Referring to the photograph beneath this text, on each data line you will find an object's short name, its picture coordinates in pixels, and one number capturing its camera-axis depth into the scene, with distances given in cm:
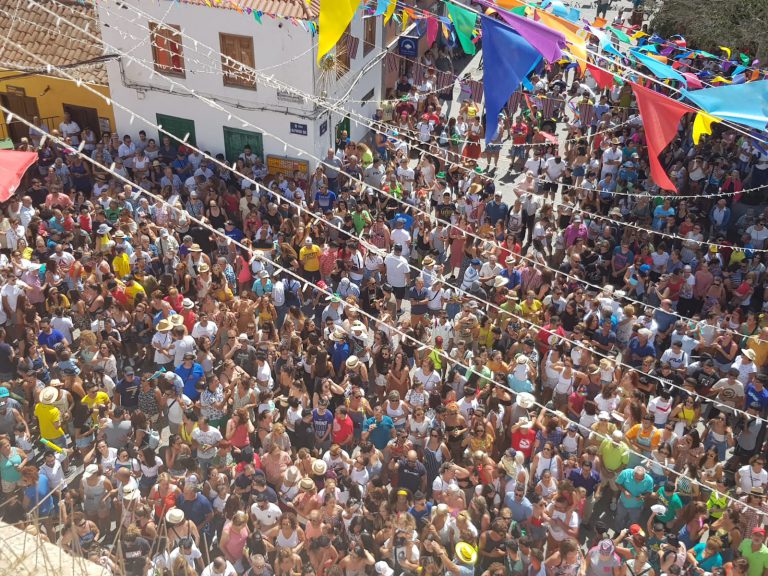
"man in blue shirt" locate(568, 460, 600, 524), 866
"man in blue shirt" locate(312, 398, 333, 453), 930
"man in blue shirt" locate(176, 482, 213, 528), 818
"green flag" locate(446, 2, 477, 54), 1068
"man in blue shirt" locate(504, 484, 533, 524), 836
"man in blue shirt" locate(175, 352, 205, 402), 989
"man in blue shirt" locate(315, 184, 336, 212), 1477
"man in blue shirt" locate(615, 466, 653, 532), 862
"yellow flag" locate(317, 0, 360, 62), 762
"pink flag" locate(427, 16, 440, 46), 1526
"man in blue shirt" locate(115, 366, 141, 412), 973
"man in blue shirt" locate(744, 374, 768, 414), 1003
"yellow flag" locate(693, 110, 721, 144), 957
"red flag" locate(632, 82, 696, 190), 812
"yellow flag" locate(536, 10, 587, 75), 959
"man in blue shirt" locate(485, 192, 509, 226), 1432
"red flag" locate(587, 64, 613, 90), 1133
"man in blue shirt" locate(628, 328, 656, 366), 1074
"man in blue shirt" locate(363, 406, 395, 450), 918
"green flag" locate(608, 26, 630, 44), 1401
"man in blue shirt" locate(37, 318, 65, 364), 1054
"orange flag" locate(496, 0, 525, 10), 1117
